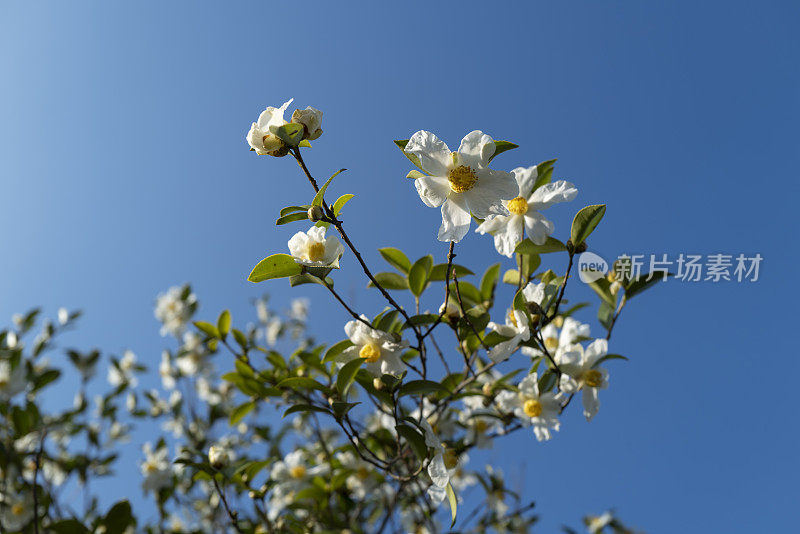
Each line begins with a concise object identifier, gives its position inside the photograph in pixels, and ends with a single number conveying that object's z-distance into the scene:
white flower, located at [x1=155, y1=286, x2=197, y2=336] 1.10
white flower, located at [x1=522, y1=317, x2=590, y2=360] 0.75
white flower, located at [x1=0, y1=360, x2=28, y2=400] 0.99
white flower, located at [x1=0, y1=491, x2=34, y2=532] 0.88
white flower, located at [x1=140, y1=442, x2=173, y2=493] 1.05
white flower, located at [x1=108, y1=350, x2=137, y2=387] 1.36
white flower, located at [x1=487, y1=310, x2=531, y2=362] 0.63
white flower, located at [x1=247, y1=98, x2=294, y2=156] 0.57
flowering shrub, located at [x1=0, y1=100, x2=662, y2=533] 0.59
